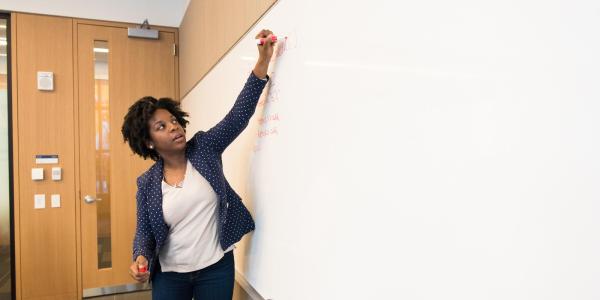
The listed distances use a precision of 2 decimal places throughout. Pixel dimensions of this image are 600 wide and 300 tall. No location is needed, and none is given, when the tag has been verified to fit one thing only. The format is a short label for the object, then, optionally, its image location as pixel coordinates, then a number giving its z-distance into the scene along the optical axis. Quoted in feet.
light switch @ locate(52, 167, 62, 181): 10.00
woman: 4.42
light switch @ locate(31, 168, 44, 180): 9.77
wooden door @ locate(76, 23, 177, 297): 10.37
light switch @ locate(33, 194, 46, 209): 9.89
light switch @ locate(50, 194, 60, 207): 10.03
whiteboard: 1.43
